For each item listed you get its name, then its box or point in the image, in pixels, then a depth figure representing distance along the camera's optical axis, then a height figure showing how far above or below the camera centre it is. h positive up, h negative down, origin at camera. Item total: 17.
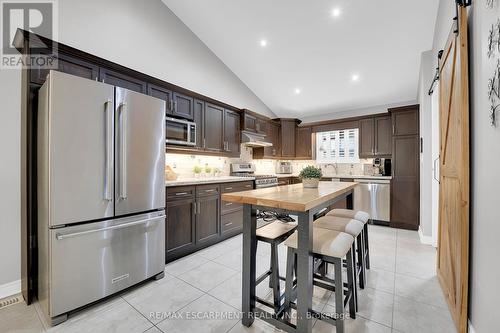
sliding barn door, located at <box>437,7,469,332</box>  1.47 -0.07
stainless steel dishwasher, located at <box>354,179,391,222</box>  4.22 -0.65
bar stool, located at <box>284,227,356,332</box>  1.42 -0.69
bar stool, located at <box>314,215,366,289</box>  1.78 -0.53
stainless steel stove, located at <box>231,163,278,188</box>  4.14 -0.19
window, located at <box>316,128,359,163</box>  5.24 +0.49
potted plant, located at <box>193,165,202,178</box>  3.79 -0.09
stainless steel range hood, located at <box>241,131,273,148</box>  4.46 +0.56
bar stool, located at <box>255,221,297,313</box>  1.68 -0.58
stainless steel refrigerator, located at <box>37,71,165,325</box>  1.65 -0.22
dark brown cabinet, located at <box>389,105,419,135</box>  3.99 +0.86
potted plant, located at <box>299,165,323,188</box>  2.16 -0.12
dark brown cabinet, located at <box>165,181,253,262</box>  2.71 -0.75
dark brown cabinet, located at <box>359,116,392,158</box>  4.48 +0.61
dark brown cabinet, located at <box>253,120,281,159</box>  5.26 +0.53
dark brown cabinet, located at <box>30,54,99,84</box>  1.94 +1.00
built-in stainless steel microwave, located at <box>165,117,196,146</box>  3.07 +0.51
